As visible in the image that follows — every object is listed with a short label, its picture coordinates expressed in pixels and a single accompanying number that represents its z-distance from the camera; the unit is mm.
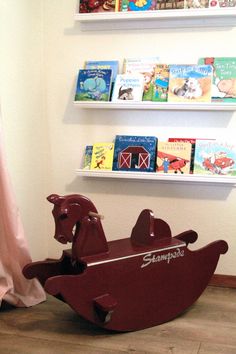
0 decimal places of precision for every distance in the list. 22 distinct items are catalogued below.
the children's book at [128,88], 2291
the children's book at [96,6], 2332
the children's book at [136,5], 2270
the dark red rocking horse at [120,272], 1710
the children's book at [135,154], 2305
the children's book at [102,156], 2357
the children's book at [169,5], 2240
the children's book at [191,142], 2281
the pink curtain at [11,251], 1900
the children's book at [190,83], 2219
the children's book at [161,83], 2285
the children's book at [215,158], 2236
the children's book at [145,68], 2307
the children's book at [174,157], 2271
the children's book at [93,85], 2326
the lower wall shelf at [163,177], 2207
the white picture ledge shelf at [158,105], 2182
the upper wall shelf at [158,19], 2188
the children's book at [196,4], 2213
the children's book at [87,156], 2419
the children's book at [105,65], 2367
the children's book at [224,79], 2211
